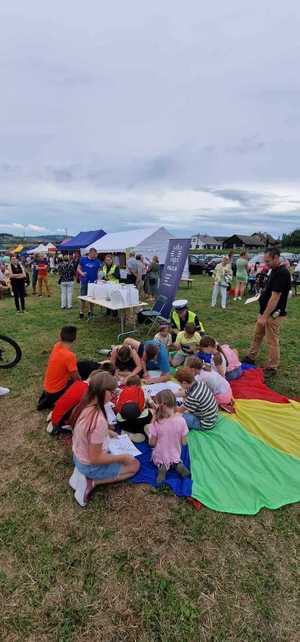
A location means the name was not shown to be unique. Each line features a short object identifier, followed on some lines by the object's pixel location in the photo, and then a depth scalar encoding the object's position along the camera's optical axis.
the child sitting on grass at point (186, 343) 4.88
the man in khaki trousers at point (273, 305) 4.60
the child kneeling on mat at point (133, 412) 3.21
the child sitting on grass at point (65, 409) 3.18
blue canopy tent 22.45
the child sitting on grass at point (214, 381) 3.55
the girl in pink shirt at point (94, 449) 2.30
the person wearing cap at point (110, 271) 8.19
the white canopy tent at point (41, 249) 32.20
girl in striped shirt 3.31
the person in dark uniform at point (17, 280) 8.54
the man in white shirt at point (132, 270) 10.99
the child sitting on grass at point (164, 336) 5.24
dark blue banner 6.85
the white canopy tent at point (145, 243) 15.66
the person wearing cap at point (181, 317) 5.69
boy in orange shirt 3.46
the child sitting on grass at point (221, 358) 4.27
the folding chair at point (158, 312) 6.94
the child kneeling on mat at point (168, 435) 2.77
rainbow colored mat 2.60
